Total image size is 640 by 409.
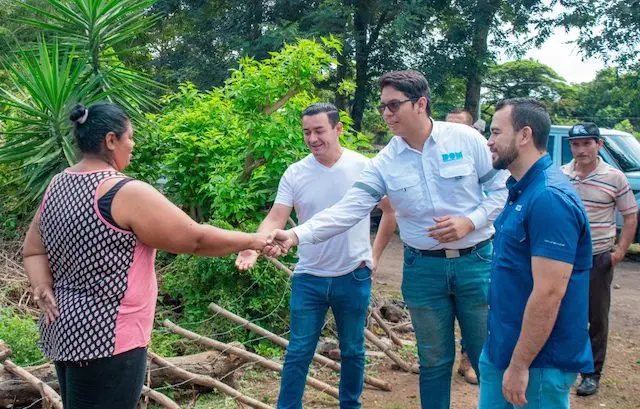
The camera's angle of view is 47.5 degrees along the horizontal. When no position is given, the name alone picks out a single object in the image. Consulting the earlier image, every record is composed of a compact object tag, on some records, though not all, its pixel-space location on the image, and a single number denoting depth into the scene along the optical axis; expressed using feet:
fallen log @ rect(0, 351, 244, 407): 16.24
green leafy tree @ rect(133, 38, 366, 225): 23.99
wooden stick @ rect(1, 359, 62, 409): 15.11
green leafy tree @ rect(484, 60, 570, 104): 95.86
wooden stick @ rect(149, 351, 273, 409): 17.22
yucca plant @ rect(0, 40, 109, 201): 24.43
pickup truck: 39.70
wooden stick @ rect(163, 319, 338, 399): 18.12
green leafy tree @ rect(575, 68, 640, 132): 89.45
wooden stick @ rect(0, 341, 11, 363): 16.42
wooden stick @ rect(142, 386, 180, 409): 15.88
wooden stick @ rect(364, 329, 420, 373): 21.16
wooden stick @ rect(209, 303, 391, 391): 19.54
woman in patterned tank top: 9.59
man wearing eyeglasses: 13.52
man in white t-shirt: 15.24
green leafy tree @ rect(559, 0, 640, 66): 56.44
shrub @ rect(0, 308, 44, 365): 18.74
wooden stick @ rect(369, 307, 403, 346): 23.27
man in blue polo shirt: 9.23
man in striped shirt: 19.11
